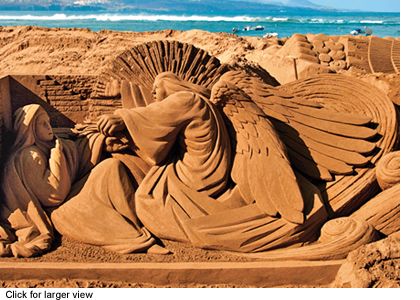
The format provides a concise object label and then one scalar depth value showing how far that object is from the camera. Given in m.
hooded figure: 4.25
